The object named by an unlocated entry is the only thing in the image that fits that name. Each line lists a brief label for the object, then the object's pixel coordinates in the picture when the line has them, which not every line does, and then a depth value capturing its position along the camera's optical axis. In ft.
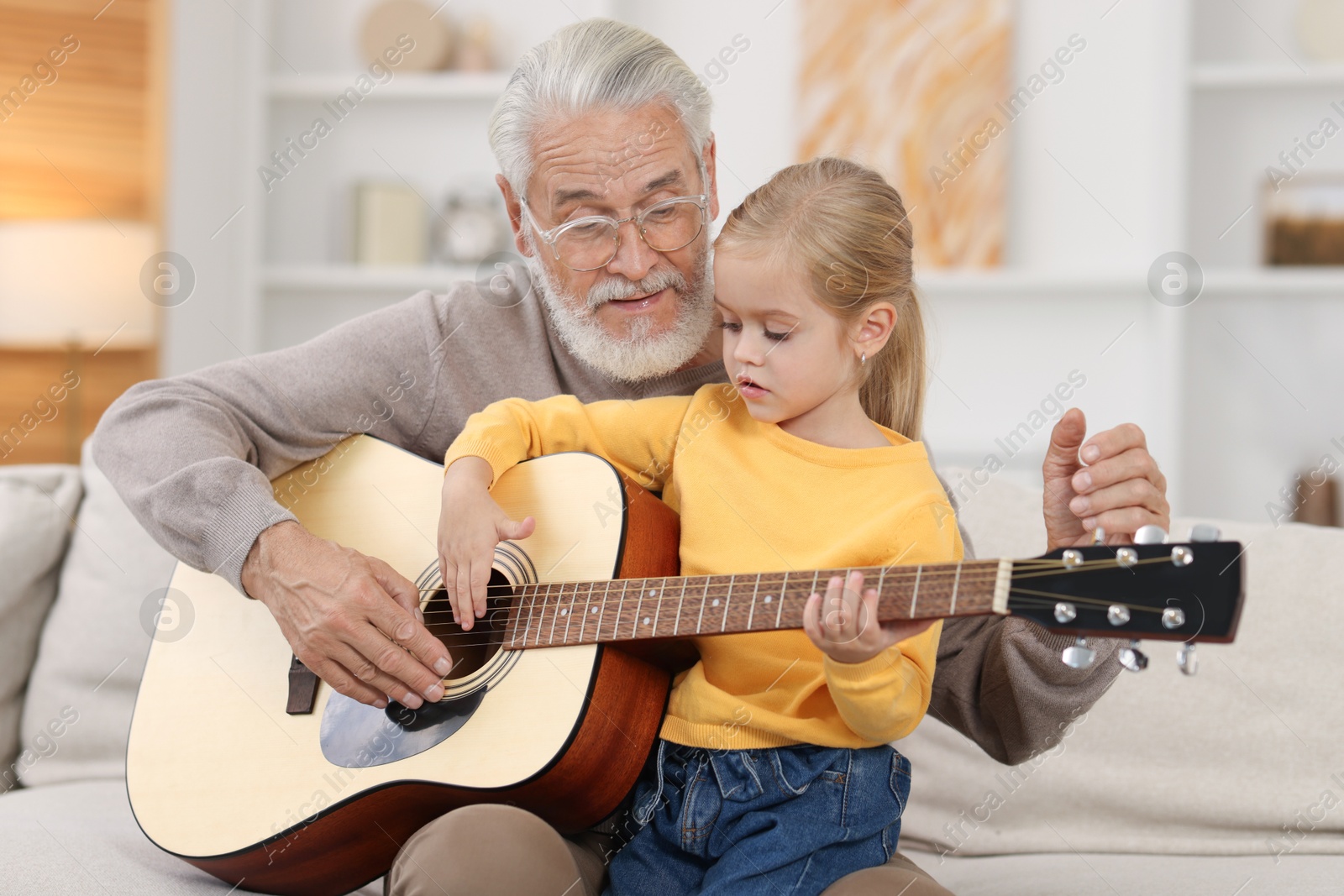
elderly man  3.74
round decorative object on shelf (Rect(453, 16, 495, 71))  11.75
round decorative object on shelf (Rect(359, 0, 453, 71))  11.80
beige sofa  4.98
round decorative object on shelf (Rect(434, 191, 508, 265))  11.70
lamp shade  10.80
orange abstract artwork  10.73
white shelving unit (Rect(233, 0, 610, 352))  11.78
